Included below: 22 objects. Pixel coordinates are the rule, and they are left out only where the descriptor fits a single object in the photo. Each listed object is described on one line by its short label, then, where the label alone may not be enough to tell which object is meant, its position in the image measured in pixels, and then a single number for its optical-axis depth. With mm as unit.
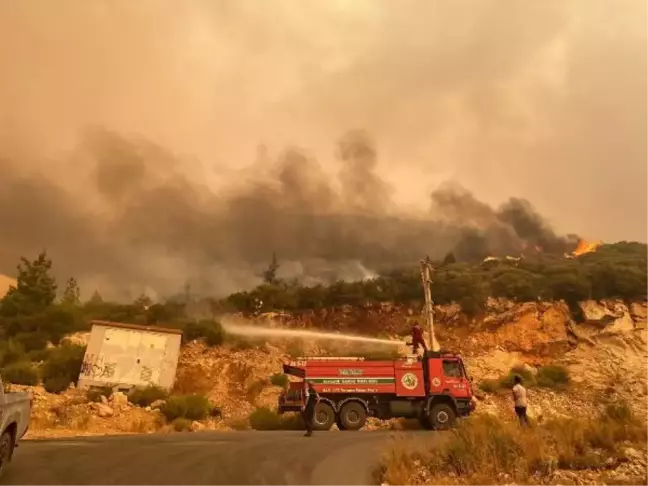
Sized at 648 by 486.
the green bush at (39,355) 34141
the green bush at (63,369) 27422
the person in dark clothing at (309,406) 17347
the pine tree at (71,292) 51219
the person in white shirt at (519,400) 16220
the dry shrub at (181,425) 21344
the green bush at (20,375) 26783
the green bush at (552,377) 35812
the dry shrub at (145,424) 21203
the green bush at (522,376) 34469
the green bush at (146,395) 25812
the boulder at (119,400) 23248
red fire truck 21047
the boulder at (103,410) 21781
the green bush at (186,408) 23250
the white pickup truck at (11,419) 7228
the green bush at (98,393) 24298
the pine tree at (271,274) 76350
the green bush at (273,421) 23047
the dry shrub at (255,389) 31484
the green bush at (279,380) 32250
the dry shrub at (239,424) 23438
